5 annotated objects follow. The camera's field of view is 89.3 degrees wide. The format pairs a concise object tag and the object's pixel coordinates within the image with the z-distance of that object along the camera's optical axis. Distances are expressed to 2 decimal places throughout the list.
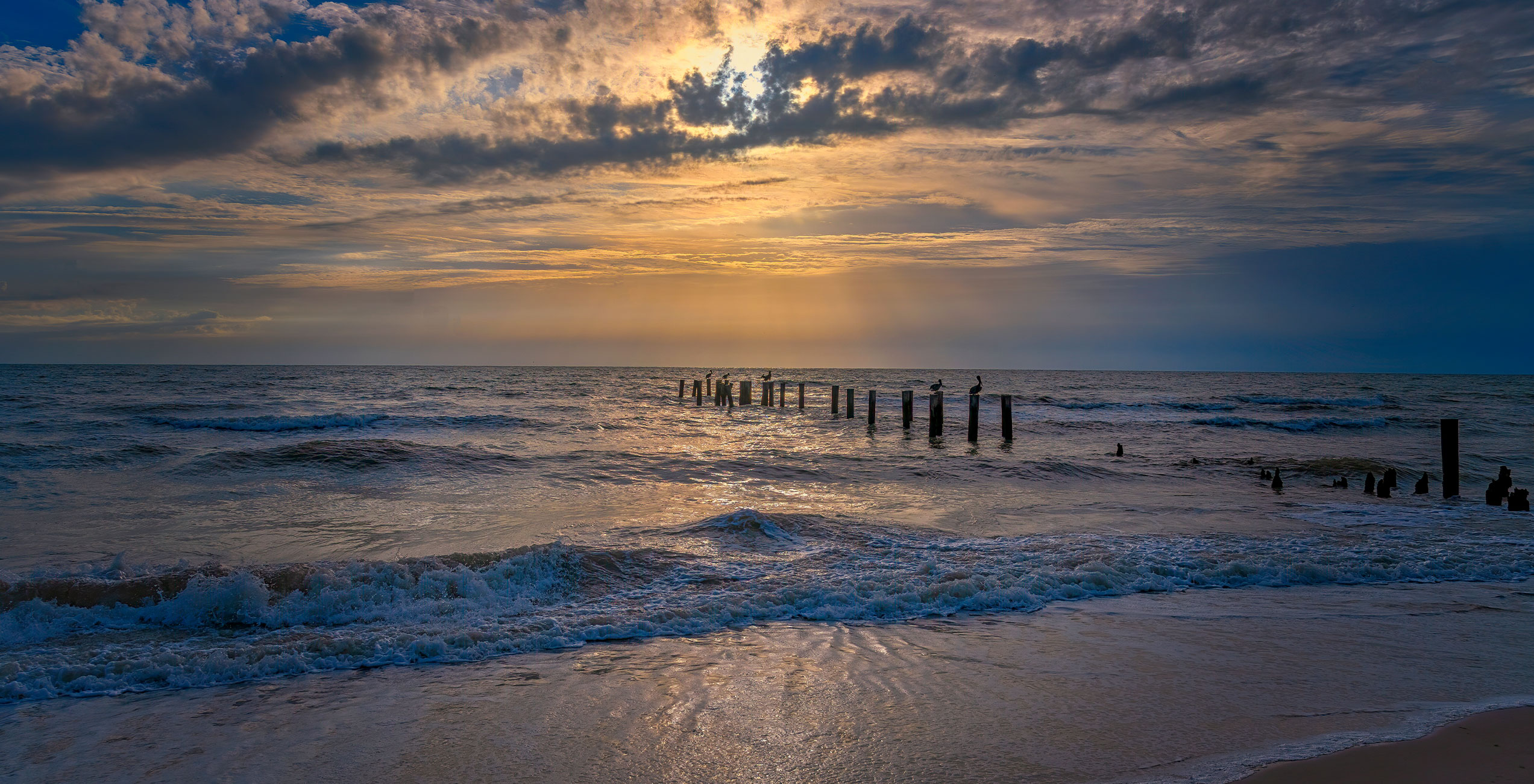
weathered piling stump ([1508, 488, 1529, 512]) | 12.42
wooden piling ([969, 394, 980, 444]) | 23.59
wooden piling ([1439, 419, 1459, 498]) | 14.26
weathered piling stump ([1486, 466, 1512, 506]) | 13.11
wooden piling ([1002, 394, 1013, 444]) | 23.84
